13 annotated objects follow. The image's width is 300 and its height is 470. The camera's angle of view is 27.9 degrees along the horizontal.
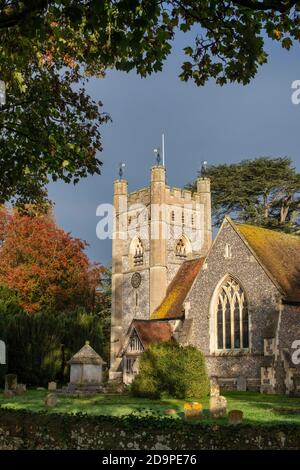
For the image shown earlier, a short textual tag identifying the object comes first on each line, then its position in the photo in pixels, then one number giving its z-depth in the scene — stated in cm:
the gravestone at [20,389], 2662
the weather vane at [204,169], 4906
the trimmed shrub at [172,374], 2467
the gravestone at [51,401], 1935
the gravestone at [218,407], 1628
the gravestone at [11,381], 2685
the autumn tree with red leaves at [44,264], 4331
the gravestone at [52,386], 2878
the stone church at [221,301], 2769
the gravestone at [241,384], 2798
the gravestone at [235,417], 1283
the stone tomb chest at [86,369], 2909
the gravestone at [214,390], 1753
